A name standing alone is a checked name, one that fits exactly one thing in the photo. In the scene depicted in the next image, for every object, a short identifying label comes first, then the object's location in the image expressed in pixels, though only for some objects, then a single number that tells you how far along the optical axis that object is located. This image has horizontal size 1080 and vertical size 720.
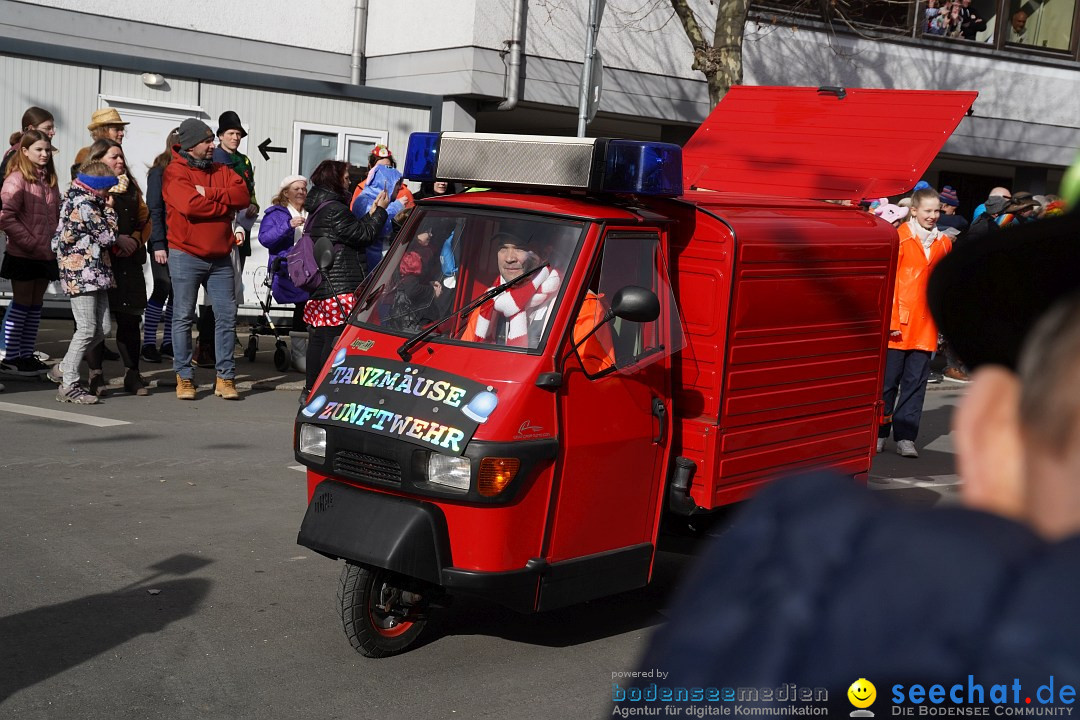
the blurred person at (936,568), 0.78
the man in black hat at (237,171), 11.34
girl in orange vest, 9.33
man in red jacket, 9.48
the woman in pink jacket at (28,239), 9.65
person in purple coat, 11.39
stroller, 11.95
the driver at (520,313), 4.78
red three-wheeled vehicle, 4.52
